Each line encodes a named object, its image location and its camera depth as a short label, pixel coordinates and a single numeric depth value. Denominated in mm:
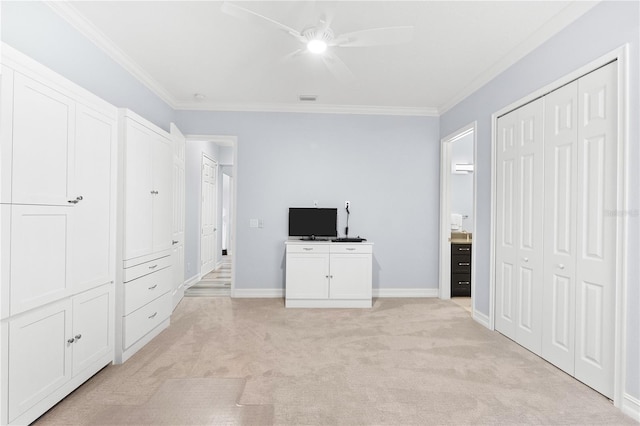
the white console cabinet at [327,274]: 4566
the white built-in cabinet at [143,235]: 2863
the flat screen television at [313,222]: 5004
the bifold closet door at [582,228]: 2299
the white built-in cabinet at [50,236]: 1790
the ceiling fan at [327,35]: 2207
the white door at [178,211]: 4320
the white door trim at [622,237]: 2145
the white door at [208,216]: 6508
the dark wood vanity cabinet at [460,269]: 5180
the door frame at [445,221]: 5105
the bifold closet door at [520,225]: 3012
